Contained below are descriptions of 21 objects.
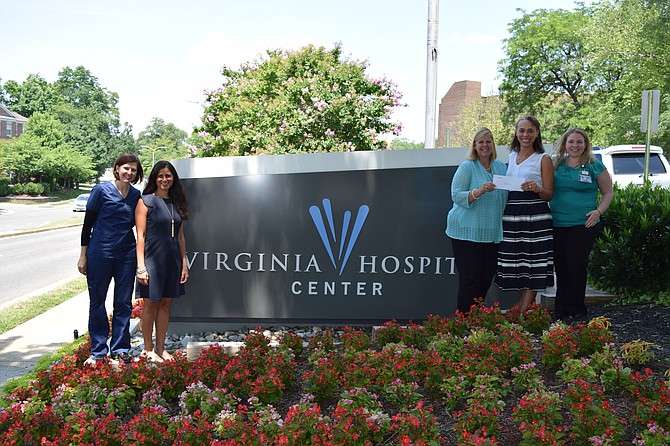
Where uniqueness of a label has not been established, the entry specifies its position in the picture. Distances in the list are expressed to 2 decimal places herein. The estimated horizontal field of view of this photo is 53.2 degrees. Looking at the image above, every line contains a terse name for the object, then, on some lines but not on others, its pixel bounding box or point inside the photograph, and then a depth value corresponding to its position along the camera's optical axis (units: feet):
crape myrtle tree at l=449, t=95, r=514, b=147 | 152.25
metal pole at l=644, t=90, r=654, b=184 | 34.68
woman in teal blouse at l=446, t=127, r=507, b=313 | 17.01
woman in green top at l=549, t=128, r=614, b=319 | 17.01
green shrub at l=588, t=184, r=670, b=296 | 19.51
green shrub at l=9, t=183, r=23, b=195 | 177.68
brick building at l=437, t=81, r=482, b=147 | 242.17
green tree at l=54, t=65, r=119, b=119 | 370.12
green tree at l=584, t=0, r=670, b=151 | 75.87
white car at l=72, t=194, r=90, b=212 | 129.70
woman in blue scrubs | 16.38
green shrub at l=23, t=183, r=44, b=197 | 178.70
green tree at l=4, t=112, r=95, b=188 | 188.75
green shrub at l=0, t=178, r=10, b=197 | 173.51
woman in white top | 16.84
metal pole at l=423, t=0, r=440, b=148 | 33.55
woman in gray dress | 16.56
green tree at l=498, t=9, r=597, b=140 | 123.24
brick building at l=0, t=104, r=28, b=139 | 261.85
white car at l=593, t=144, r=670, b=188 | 49.16
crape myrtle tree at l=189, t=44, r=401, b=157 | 42.96
